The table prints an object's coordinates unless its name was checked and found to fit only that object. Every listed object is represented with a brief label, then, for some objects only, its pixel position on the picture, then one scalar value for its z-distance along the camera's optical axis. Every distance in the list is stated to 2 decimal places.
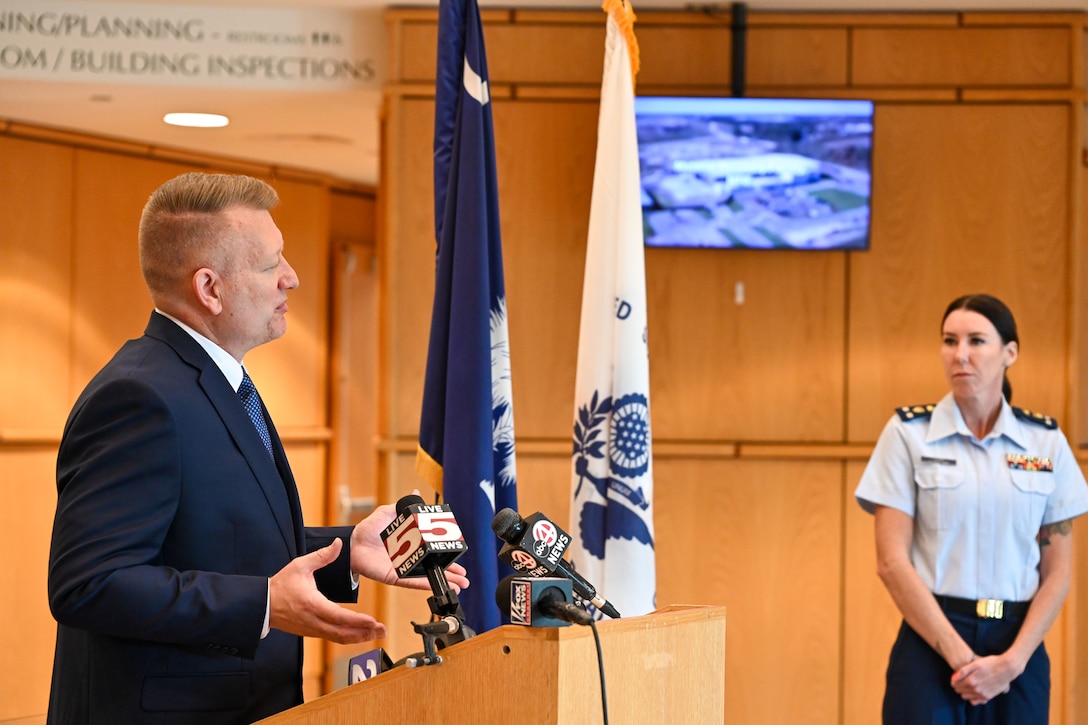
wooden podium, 4.35
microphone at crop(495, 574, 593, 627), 4.38
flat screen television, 7.54
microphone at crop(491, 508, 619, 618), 4.80
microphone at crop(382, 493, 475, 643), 4.85
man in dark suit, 5.07
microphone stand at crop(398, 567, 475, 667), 4.66
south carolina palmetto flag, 6.46
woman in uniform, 6.35
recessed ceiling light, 8.30
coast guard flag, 6.73
